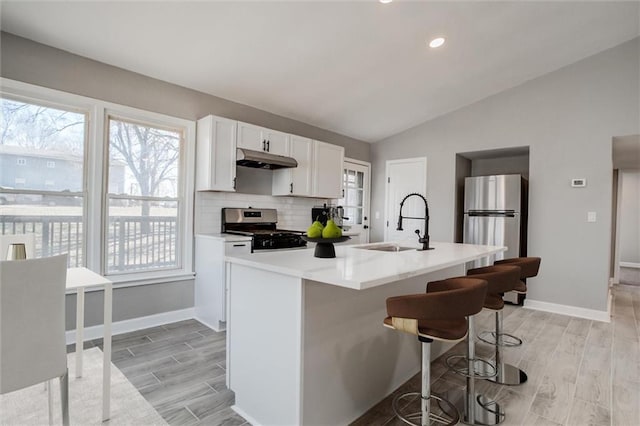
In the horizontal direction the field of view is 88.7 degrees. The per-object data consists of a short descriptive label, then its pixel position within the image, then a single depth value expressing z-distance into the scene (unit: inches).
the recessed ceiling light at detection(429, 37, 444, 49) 132.2
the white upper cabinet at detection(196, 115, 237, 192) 138.6
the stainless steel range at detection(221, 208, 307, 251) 140.2
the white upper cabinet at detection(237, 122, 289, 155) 148.6
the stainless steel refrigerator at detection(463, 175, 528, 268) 175.3
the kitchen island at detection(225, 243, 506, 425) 62.4
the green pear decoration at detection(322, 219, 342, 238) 74.9
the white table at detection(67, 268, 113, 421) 70.1
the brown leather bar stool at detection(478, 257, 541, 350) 100.0
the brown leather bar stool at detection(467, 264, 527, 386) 80.9
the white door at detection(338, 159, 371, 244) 227.0
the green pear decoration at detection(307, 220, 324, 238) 75.4
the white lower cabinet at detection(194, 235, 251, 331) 128.3
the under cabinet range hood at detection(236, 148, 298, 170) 145.7
